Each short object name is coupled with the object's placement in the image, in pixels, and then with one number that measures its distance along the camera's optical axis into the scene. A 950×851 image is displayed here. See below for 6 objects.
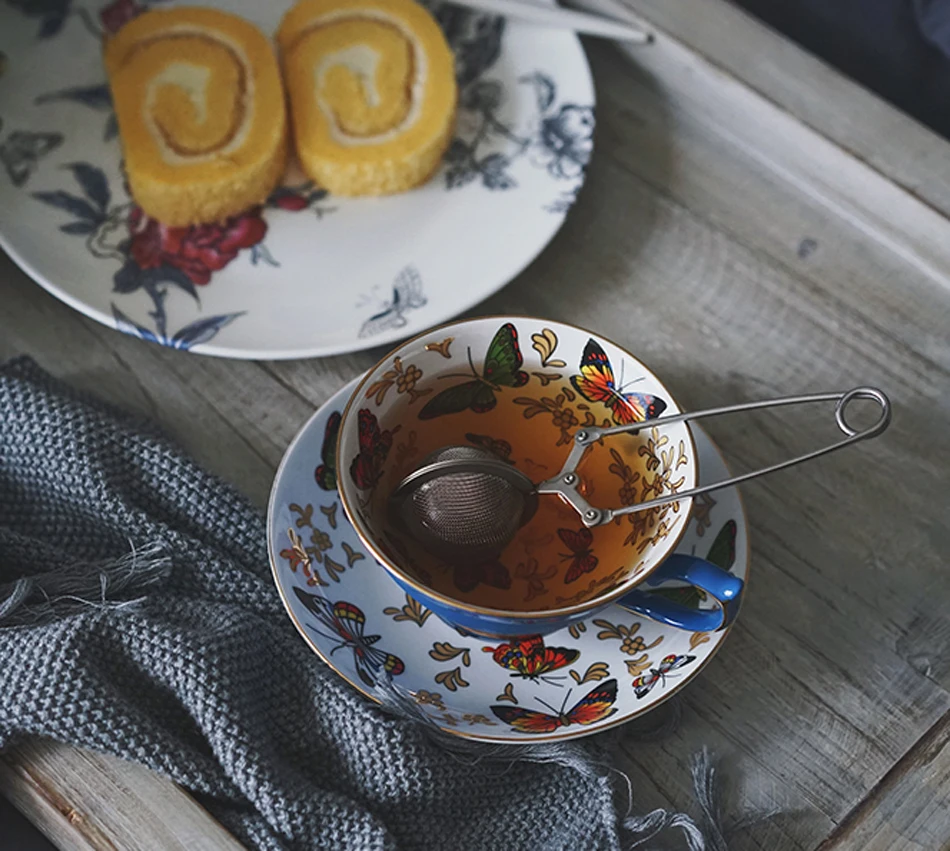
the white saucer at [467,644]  0.53
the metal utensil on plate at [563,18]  0.74
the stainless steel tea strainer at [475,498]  0.52
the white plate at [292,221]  0.67
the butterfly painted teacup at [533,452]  0.52
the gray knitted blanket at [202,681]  0.50
